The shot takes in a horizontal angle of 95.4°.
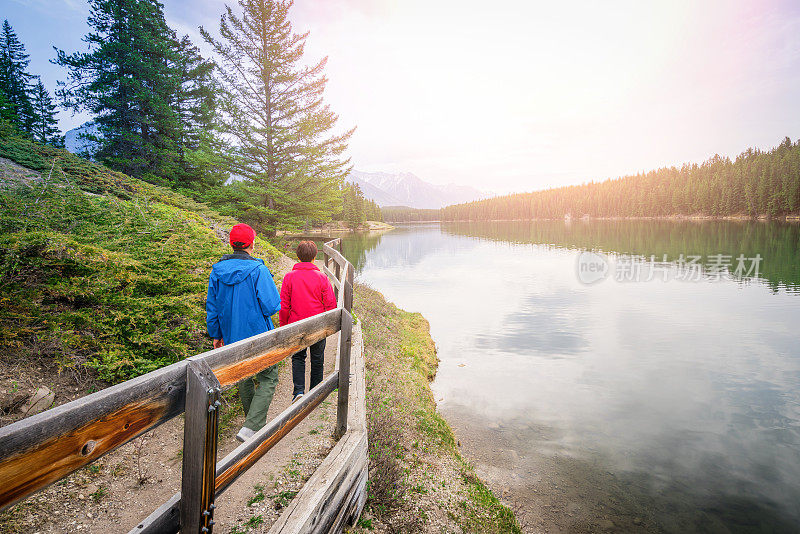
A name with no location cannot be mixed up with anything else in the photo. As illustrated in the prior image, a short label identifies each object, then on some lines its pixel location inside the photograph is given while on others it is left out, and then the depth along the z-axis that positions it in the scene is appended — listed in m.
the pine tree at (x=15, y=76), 27.80
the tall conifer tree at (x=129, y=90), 18.92
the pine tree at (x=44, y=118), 26.16
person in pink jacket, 5.29
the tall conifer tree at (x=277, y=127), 17.94
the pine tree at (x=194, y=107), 19.50
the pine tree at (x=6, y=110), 19.00
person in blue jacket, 4.08
